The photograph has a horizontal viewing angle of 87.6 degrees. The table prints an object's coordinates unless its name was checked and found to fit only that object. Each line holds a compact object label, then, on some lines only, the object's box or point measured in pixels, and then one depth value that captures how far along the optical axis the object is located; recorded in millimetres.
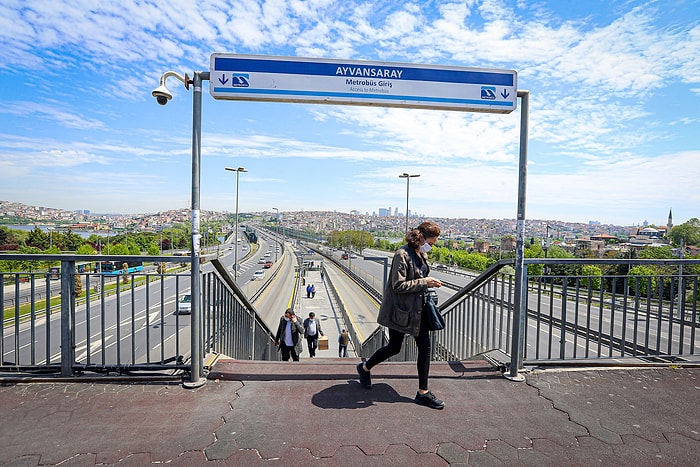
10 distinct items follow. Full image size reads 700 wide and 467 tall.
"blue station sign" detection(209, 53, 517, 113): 3664
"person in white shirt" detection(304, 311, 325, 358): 12727
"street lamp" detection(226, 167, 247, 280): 37459
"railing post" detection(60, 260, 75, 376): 3682
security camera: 3503
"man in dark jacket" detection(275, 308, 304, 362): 8383
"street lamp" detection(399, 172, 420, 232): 25598
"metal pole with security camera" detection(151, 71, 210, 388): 3586
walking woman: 3283
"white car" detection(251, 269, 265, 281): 54781
